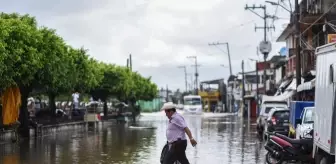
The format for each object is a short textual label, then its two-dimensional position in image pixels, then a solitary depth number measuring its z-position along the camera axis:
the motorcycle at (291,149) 15.47
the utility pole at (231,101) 118.56
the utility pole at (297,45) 30.31
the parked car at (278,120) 25.98
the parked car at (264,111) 32.46
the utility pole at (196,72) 125.56
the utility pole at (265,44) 59.44
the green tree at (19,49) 22.08
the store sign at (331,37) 26.90
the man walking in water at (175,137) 12.32
